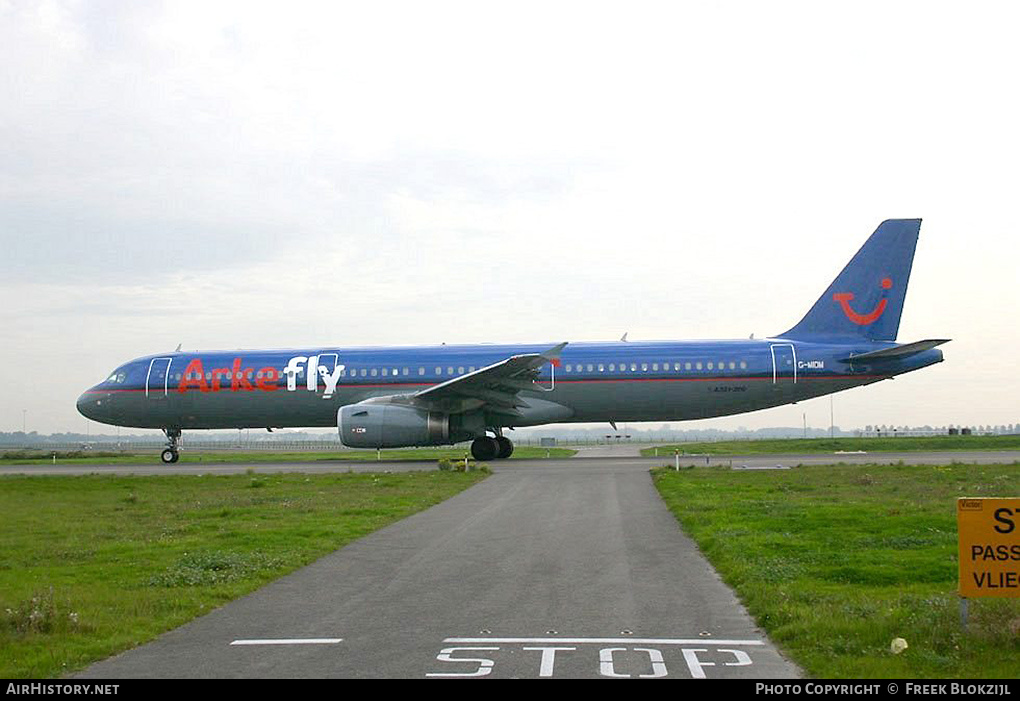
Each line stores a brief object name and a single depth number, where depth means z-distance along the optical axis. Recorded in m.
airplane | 31.00
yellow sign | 6.89
